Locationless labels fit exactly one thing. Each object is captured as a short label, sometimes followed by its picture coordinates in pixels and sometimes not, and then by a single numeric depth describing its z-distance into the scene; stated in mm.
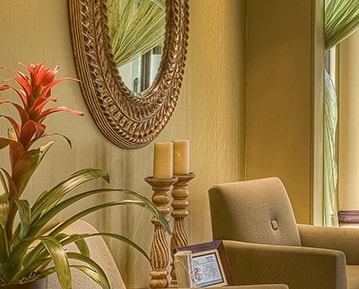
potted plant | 1462
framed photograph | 2430
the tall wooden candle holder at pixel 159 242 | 2645
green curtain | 4367
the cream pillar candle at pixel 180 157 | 2824
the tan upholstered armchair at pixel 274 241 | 2781
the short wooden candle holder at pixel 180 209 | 2801
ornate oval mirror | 2381
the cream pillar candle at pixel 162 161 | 2680
